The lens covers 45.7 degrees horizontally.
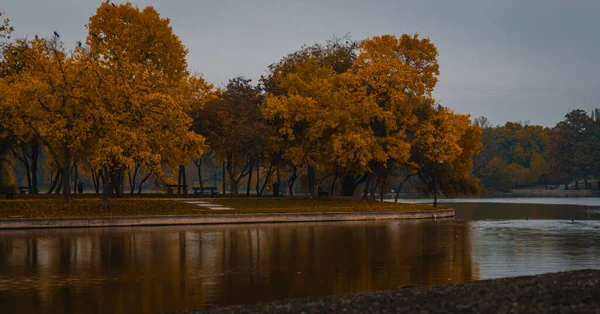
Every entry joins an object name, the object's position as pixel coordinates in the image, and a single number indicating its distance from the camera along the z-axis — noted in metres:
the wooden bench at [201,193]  68.04
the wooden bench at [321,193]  72.32
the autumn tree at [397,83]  69.50
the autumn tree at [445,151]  70.62
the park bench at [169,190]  72.00
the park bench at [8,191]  56.97
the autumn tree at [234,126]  67.00
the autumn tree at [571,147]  186.50
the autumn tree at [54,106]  52.56
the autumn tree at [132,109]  52.81
